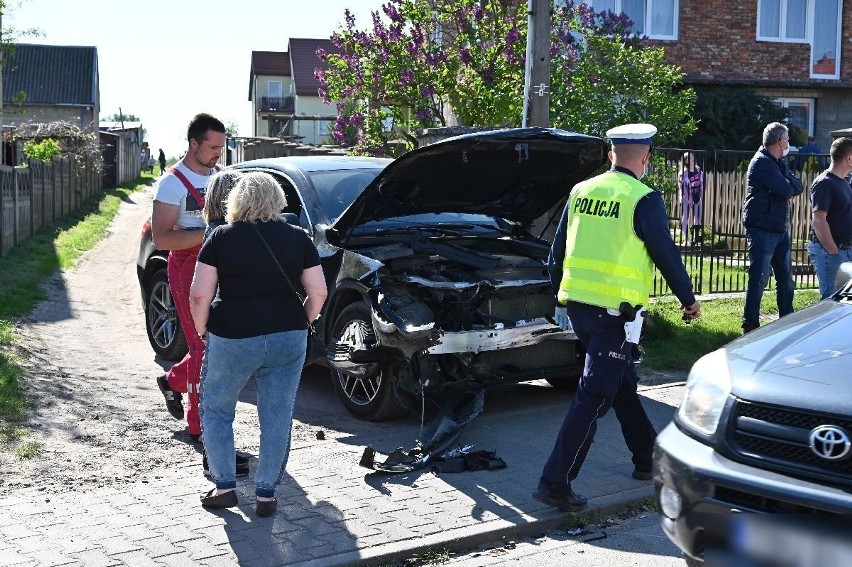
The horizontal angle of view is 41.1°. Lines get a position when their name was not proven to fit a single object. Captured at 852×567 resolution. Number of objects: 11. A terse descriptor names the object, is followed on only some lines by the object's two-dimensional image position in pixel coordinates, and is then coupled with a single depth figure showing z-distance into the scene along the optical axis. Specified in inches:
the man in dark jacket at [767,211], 378.3
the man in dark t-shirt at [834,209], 355.9
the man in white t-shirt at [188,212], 264.1
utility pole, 394.0
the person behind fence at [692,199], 497.7
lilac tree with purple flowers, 450.6
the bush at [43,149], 1098.7
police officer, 224.5
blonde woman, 216.8
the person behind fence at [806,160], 511.2
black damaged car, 287.9
